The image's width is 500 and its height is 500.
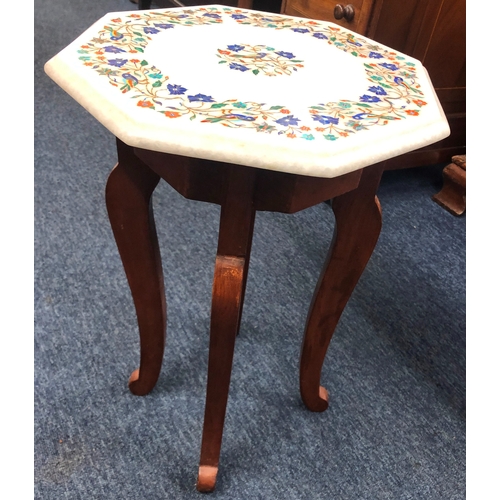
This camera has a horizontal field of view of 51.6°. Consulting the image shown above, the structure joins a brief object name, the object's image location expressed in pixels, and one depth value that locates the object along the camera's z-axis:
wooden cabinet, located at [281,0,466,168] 1.26
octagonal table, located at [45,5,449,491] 0.52
